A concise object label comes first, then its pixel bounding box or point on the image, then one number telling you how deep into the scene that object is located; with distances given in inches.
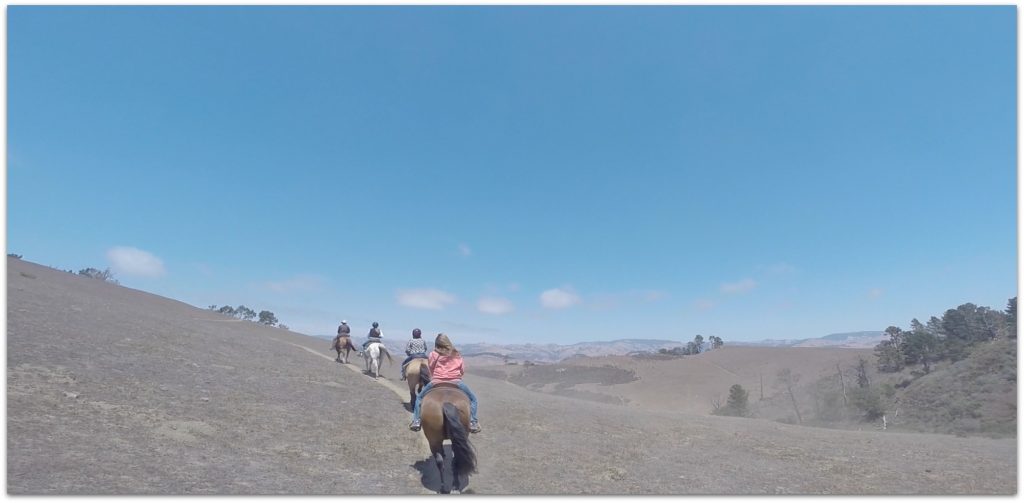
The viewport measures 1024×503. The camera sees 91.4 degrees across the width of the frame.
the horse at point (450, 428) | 284.5
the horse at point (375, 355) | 709.3
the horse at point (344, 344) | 839.7
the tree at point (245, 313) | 3343.8
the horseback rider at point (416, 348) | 513.0
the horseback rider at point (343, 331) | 828.0
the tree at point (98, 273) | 3412.9
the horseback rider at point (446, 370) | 312.2
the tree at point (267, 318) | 3233.3
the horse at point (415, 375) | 479.5
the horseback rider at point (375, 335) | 696.4
